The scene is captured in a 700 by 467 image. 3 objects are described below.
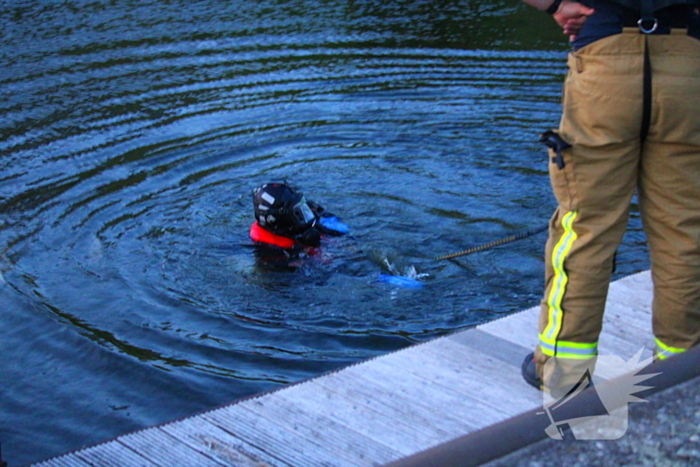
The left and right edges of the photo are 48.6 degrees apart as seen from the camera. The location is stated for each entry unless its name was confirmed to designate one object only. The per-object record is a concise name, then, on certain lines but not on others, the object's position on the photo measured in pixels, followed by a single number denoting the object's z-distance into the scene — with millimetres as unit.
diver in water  6461
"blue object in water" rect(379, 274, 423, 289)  6348
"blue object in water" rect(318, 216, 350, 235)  7141
